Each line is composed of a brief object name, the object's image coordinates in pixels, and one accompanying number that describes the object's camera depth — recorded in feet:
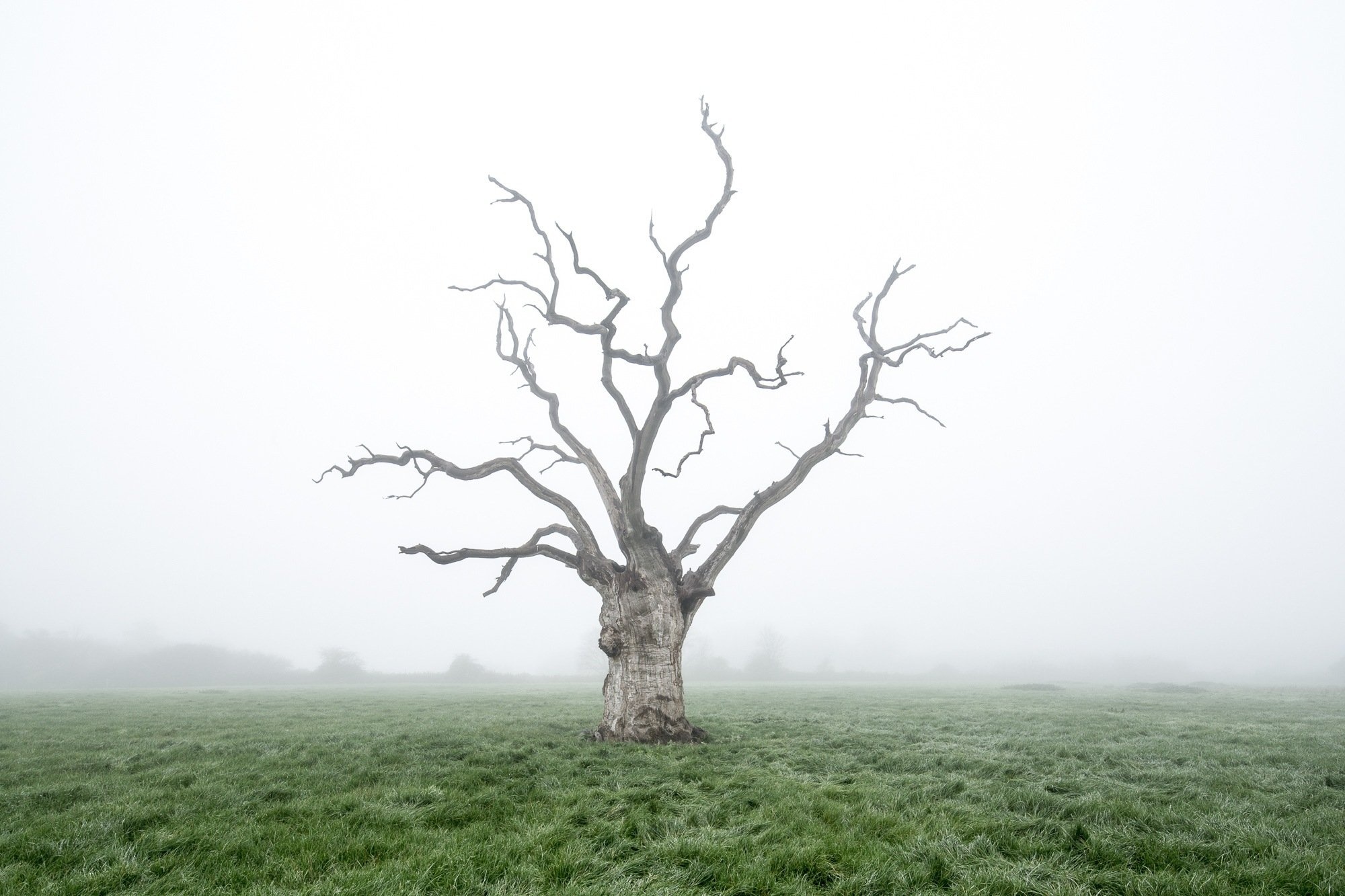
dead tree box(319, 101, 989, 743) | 40.83
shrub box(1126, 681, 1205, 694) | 122.21
